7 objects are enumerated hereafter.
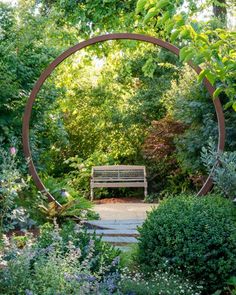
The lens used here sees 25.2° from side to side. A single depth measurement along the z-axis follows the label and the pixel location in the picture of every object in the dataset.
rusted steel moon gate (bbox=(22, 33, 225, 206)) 6.21
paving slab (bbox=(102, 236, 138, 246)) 5.38
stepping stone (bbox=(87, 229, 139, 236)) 5.68
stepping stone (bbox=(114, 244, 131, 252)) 5.03
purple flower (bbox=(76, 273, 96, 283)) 3.09
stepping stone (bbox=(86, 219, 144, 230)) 6.14
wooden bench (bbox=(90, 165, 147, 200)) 10.42
